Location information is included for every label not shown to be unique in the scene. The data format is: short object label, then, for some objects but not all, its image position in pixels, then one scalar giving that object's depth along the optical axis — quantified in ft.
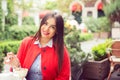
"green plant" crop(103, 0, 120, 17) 43.80
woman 7.02
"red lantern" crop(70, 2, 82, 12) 68.47
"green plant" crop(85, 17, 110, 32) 53.57
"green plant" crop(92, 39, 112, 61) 18.12
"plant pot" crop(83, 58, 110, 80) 16.35
